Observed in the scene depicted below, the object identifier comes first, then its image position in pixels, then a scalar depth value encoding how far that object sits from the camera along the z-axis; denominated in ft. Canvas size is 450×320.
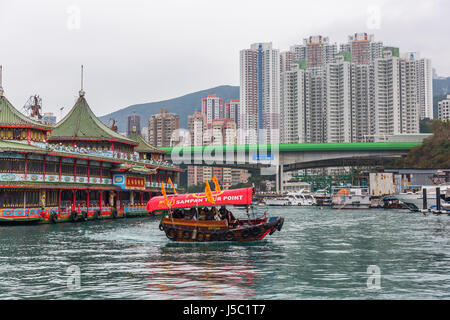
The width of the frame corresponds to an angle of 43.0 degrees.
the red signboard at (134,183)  223.96
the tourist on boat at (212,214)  119.03
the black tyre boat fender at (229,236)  114.01
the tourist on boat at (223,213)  119.16
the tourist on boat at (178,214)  123.54
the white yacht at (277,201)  413.59
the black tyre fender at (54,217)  176.24
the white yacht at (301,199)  406.82
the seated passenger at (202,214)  119.65
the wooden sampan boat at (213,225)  114.21
